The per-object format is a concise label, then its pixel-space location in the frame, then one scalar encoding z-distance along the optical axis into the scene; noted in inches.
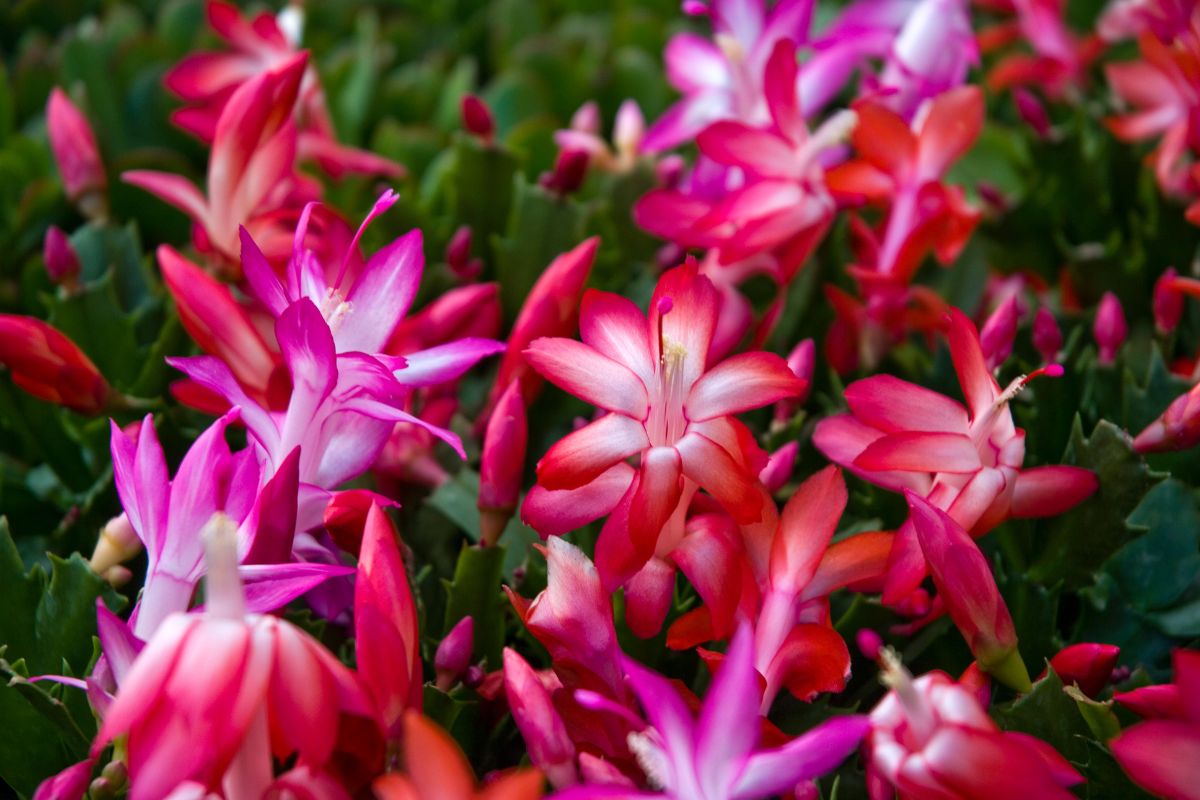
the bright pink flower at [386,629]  17.9
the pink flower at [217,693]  17.0
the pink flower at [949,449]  18.9
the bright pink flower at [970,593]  18.6
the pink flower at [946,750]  17.2
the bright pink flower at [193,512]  18.4
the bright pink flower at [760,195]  21.2
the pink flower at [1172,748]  17.5
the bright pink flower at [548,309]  21.0
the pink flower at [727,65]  22.9
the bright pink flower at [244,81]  23.0
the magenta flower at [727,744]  17.4
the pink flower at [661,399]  18.6
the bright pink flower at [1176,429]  20.2
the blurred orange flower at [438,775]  17.0
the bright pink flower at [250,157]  21.4
